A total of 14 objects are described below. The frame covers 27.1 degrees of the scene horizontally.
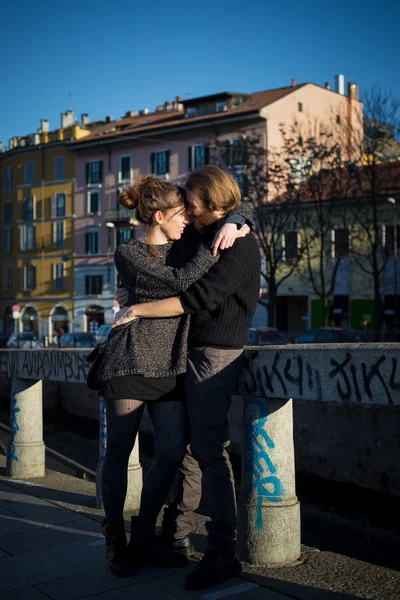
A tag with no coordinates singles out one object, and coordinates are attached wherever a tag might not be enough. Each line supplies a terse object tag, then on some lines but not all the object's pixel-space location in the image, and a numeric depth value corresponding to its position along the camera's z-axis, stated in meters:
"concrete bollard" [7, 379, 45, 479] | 6.76
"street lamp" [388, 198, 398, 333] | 35.67
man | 3.77
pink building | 47.81
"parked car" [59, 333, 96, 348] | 34.09
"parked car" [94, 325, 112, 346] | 35.56
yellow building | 55.81
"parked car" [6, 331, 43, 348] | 37.62
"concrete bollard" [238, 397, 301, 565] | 4.02
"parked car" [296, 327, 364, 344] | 25.36
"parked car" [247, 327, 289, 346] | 27.02
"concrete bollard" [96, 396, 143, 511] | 5.53
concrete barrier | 3.50
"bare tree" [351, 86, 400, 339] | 32.28
